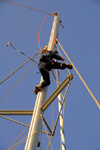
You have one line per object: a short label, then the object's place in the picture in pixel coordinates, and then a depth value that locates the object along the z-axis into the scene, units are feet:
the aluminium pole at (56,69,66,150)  50.22
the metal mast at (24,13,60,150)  39.19
